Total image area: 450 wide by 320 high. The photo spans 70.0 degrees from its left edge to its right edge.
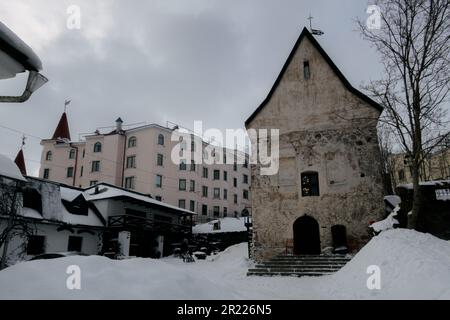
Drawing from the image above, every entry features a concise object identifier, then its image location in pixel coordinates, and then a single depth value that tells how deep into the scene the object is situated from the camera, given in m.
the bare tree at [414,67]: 13.40
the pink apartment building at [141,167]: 43.38
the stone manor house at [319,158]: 17.30
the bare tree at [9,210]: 16.92
